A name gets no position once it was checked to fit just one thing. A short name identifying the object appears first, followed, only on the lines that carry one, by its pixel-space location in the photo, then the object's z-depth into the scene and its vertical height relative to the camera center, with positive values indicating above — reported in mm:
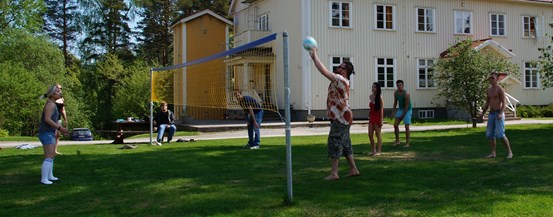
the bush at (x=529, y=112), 31453 +38
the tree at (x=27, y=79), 36688 +2781
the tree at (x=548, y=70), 20531 +1655
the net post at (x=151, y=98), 16219 +556
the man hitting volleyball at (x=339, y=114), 7672 +3
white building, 27609 +4401
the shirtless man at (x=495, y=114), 10539 -23
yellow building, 23808 +4435
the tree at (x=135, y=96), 44938 +1741
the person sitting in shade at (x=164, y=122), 16766 -194
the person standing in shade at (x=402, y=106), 12648 +184
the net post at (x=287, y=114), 6348 +9
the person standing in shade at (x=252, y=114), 13273 +29
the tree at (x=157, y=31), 51022 +8497
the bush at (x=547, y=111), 32344 +83
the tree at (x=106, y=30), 49906 +8508
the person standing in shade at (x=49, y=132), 8203 -235
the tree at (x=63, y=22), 49656 +8989
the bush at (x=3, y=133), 30406 -909
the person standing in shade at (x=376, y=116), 11367 -44
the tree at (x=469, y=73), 22328 +1694
